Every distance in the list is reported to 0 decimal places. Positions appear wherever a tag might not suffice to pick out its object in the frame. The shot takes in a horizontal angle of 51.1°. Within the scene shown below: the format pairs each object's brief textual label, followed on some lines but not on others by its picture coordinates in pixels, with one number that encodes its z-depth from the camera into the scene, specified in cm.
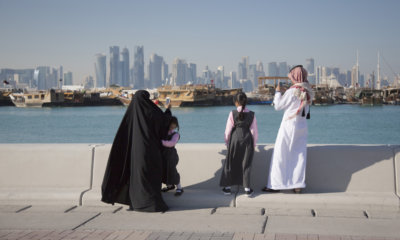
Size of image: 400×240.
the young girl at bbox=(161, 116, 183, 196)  496
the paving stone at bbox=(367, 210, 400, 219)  436
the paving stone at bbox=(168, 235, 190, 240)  374
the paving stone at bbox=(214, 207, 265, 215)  459
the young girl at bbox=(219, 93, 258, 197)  493
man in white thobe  489
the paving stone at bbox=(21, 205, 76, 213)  476
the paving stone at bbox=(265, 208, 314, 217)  449
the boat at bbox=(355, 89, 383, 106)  11044
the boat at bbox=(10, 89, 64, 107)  9906
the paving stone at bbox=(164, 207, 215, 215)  467
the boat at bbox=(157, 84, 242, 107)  9388
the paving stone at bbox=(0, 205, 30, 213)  479
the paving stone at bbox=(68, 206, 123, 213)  477
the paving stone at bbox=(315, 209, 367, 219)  440
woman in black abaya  463
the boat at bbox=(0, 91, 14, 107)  11044
